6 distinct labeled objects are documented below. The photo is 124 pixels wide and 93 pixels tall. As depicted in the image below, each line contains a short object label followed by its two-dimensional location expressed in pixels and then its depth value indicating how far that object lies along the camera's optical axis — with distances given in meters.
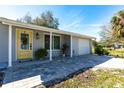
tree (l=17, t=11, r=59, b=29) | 16.04
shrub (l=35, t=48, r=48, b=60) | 5.82
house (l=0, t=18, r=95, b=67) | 4.76
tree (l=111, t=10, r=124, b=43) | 8.80
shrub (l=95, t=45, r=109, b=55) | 10.21
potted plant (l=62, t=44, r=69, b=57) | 7.70
